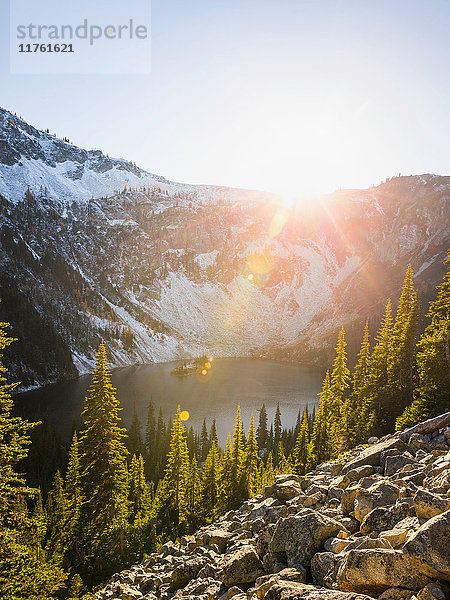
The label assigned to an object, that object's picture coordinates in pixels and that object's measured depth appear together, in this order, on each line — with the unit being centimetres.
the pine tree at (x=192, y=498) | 3553
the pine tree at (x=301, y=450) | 4018
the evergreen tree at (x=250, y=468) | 3376
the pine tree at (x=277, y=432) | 7339
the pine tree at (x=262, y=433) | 7636
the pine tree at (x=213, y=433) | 6732
